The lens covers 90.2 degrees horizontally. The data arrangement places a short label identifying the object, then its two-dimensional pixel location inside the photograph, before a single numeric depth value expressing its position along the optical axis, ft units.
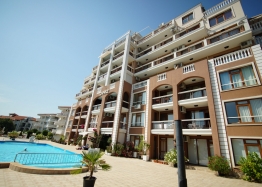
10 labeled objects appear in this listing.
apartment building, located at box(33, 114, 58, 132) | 227.61
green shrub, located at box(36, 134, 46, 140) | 135.73
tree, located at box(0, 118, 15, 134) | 203.72
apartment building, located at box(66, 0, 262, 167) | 38.96
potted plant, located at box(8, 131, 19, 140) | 102.23
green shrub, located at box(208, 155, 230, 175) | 33.55
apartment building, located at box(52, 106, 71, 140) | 137.08
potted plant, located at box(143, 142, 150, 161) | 53.98
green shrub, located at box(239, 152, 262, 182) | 28.50
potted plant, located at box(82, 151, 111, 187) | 17.13
